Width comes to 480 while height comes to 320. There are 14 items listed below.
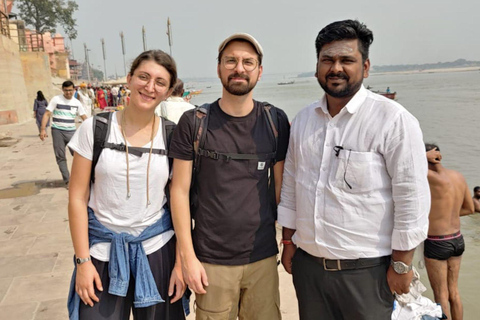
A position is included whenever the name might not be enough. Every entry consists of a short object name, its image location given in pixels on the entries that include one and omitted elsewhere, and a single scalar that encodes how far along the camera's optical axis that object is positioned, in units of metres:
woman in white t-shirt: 2.06
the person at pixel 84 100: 11.30
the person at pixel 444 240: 3.81
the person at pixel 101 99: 24.81
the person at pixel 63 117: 6.91
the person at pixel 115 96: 26.58
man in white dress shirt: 1.89
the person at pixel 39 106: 12.86
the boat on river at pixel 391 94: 31.73
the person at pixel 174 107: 5.35
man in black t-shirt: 2.15
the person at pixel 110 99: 27.94
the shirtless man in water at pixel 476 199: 4.59
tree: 53.06
